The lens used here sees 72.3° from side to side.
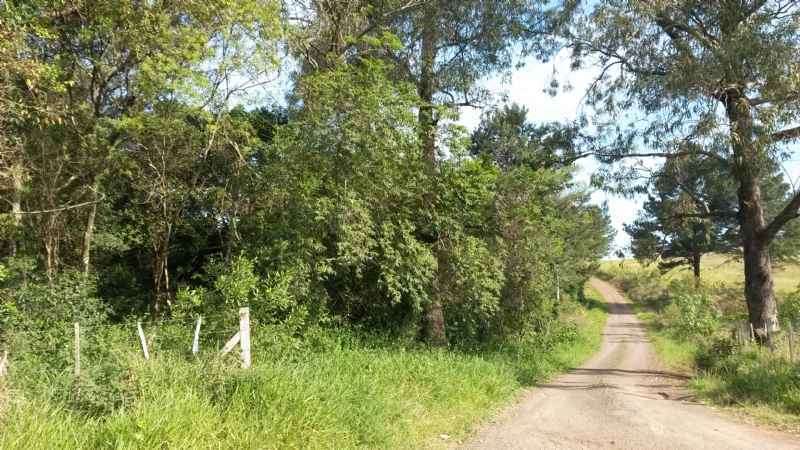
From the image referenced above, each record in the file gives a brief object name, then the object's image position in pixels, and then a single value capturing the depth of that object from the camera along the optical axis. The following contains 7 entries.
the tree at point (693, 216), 16.34
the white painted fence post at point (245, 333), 7.00
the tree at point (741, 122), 11.87
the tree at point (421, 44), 13.24
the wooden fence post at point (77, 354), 6.06
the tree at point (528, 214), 16.16
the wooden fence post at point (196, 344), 7.13
